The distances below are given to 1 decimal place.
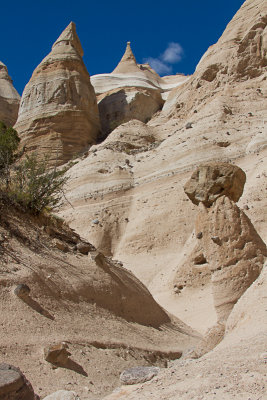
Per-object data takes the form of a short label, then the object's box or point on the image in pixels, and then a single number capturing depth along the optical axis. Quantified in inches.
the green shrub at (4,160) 356.2
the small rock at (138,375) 164.7
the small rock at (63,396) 149.6
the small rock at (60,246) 325.1
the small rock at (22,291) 241.9
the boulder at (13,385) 138.5
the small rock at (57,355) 211.2
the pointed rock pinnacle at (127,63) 2148.1
